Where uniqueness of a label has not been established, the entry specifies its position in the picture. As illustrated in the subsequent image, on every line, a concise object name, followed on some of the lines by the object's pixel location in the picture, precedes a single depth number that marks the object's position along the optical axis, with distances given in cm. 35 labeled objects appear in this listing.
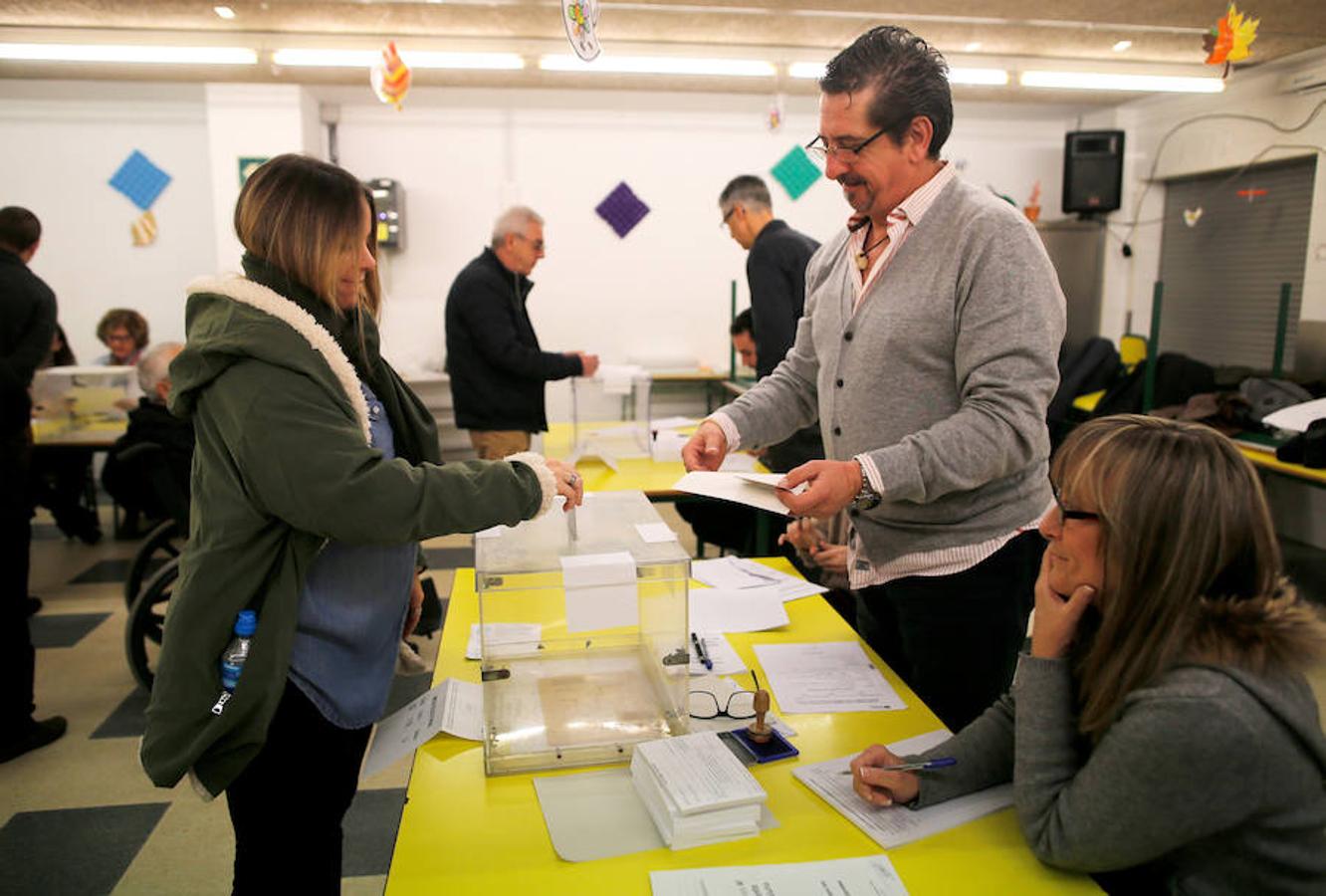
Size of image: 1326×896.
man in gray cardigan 138
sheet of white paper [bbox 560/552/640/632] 118
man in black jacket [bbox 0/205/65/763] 264
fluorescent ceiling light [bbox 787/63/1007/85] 531
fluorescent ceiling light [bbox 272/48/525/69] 484
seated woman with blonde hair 91
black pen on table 158
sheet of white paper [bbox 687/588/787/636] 176
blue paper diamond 623
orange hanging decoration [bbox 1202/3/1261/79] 327
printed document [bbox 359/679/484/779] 128
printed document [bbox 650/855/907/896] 98
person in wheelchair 302
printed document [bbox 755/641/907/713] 144
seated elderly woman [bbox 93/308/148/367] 527
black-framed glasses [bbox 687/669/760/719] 141
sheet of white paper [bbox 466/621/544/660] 145
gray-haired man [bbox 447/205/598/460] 370
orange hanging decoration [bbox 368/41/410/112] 437
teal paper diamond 686
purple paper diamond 679
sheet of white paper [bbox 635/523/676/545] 134
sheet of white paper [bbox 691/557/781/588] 201
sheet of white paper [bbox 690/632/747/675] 156
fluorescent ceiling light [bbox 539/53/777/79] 486
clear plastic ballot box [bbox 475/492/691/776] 120
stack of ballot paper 106
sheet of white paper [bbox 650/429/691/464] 345
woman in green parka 116
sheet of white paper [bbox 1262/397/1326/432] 341
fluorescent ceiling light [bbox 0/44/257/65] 474
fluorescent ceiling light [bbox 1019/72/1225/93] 530
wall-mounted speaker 652
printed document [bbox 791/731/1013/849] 109
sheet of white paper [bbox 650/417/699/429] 400
